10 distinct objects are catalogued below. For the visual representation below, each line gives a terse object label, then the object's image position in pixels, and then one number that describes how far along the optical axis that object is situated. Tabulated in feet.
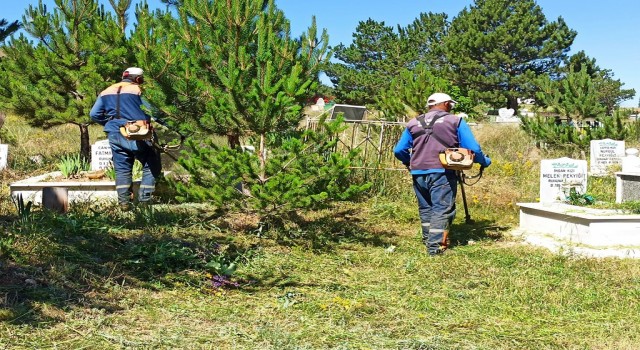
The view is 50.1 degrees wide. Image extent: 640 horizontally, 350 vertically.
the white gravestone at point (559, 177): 29.07
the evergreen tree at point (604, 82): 138.51
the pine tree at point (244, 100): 21.88
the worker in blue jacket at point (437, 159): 22.77
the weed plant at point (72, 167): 31.68
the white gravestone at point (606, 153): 49.29
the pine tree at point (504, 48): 141.59
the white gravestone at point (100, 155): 33.04
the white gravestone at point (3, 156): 37.11
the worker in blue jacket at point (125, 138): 26.89
